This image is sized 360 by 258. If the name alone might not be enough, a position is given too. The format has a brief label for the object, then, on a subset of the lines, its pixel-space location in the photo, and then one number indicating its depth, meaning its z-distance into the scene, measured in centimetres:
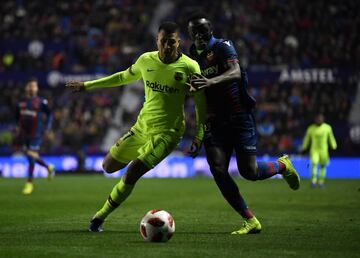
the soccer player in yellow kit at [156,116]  1702
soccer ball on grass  1561
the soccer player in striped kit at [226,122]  1723
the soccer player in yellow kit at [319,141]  4328
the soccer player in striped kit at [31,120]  3419
